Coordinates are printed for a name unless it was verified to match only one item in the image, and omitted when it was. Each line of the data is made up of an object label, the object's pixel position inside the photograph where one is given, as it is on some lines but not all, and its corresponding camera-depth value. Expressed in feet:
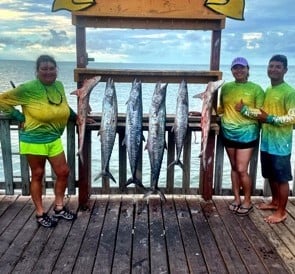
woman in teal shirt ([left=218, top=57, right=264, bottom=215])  13.20
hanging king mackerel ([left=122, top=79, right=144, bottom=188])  12.43
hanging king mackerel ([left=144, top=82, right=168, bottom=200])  12.39
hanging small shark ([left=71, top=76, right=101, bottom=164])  12.92
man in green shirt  12.43
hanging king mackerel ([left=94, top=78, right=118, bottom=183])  12.66
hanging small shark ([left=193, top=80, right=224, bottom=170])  13.28
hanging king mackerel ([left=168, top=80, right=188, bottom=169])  12.66
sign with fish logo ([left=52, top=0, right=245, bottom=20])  13.17
